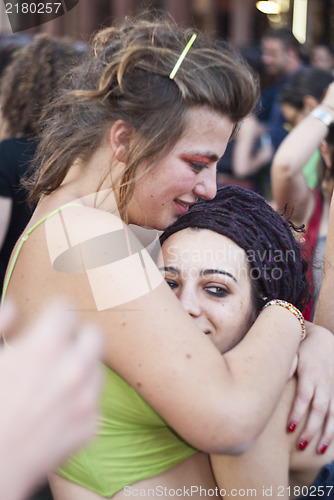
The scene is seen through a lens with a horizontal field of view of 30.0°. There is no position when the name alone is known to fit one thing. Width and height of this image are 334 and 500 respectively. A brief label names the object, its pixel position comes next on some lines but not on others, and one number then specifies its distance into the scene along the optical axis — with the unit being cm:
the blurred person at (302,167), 314
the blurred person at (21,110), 263
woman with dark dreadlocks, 149
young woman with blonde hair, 127
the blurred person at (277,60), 609
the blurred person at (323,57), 752
